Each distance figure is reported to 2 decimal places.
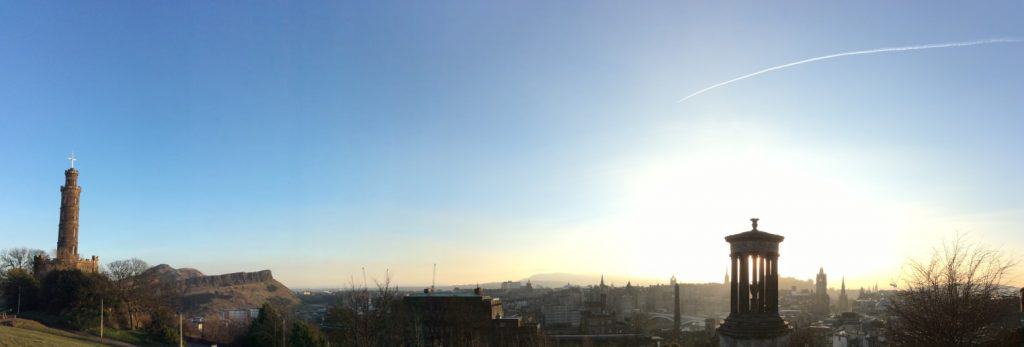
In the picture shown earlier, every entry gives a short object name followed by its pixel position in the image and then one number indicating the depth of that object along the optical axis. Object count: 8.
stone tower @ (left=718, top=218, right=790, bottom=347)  20.52
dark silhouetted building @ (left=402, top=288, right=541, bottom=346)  39.02
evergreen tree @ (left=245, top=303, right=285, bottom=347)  48.44
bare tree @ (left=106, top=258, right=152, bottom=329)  57.88
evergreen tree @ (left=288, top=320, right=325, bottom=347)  43.22
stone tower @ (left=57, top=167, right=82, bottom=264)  74.38
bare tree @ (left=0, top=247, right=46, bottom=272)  82.56
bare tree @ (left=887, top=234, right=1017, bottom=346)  21.47
